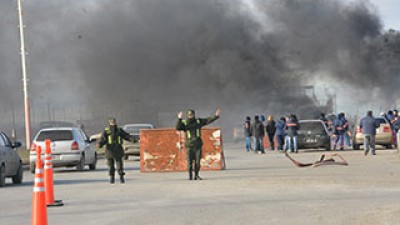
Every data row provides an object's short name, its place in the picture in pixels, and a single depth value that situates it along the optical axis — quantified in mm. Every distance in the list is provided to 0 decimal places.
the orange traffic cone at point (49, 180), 17062
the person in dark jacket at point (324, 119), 49094
